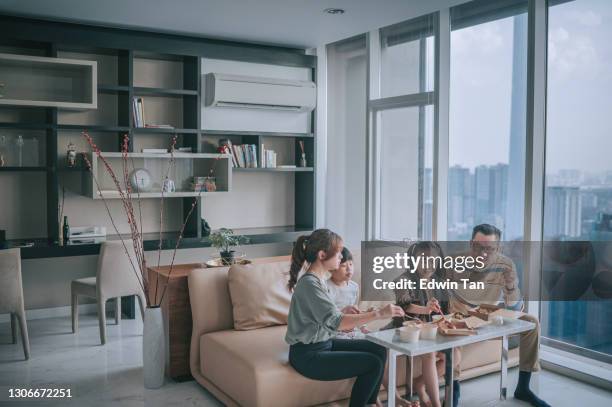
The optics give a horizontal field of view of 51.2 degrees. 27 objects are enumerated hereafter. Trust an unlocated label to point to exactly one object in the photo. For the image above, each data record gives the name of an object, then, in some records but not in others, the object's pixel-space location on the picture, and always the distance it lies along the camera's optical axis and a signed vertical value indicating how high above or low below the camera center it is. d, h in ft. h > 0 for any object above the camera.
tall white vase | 12.03 -3.14
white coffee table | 9.05 -2.29
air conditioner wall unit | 18.57 +2.72
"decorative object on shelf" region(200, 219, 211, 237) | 19.20 -1.38
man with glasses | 11.64 -2.03
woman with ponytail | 9.80 -2.32
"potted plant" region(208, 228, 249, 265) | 13.60 -1.29
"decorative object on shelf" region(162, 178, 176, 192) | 18.30 -0.08
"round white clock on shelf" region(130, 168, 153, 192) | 17.83 +0.05
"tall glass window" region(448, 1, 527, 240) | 14.74 +1.63
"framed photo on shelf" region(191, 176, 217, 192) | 18.80 -0.05
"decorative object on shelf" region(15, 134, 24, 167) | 16.76 +0.84
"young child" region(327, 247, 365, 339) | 11.84 -2.01
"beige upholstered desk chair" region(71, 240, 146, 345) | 15.28 -2.39
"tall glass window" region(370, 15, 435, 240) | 17.48 +1.52
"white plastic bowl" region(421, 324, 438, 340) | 9.37 -2.18
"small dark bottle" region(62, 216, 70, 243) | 17.07 -1.33
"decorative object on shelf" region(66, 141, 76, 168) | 17.39 +0.64
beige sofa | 10.18 -3.09
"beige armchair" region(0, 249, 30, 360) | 13.74 -2.32
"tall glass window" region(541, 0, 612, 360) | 13.00 +0.75
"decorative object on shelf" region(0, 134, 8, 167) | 16.57 +0.89
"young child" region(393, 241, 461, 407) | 10.63 -2.07
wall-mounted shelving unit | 16.81 +2.44
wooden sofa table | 12.37 -2.70
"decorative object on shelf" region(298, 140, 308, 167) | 20.85 +0.85
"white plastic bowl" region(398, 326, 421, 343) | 9.20 -2.18
